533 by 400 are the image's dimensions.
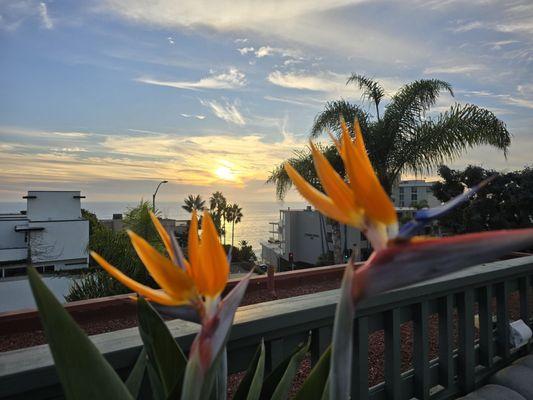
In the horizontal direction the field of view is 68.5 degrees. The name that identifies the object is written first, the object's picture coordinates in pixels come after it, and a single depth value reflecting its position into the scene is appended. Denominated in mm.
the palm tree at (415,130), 9234
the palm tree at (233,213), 45162
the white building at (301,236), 29016
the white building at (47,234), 18422
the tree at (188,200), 38553
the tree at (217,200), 38828
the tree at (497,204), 9930
